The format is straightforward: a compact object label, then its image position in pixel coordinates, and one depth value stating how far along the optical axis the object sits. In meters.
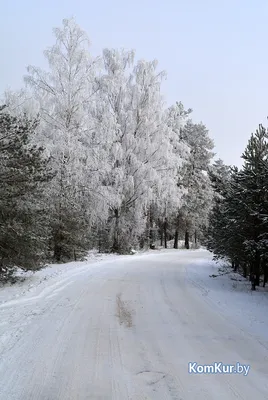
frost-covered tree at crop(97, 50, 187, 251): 22.75
